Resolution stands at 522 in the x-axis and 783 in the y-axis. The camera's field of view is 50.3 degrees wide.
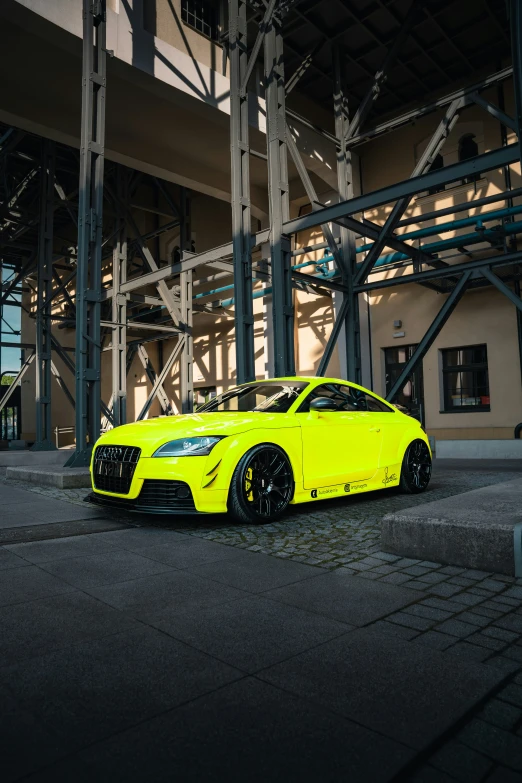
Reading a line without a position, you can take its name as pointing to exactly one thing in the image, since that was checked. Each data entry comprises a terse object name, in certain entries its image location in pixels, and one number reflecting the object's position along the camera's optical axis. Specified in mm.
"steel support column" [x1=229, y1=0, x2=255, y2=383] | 11297
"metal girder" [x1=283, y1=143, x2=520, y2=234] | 8383
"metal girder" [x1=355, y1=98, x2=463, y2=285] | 11242
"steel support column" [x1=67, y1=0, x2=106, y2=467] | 10594
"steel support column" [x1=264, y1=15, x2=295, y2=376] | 11289
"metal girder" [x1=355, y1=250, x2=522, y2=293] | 10023
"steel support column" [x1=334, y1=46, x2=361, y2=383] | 13305
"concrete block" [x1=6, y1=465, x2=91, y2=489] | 8109
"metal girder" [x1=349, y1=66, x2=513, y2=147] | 11570
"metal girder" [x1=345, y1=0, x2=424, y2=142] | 12383
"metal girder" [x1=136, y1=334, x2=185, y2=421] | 17625
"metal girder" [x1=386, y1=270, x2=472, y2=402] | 10727
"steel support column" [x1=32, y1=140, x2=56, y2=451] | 18156
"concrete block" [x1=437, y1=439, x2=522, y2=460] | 12195
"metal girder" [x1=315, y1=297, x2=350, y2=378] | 12594
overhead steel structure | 10734
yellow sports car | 4922
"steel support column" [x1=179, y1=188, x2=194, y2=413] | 16922
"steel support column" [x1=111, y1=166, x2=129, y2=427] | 17312
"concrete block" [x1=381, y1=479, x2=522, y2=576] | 3514
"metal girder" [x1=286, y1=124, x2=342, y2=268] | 12016
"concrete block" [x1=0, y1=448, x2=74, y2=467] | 12367
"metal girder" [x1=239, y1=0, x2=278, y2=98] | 11398
